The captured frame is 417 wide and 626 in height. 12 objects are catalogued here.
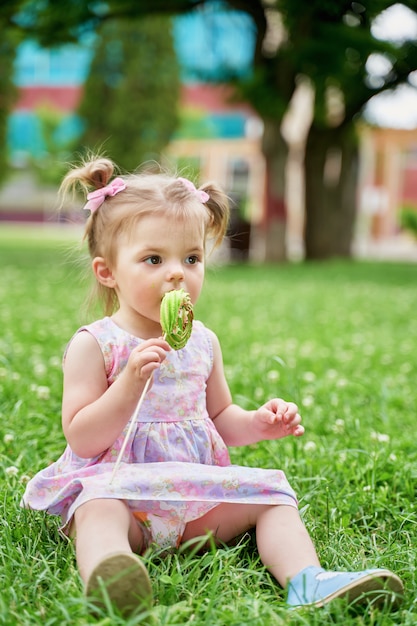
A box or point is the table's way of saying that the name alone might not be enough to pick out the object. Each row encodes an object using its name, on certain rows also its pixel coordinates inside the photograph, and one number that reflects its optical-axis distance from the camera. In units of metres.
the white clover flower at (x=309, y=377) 4.42
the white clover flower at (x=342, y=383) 4.21
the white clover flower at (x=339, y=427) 3.42
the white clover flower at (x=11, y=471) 2.70
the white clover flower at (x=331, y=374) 4.58
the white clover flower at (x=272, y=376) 4.21
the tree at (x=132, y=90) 28.31
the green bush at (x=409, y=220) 29.00
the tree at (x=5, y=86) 23.84
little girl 2.04
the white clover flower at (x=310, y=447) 3.14
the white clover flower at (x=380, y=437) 3.24
